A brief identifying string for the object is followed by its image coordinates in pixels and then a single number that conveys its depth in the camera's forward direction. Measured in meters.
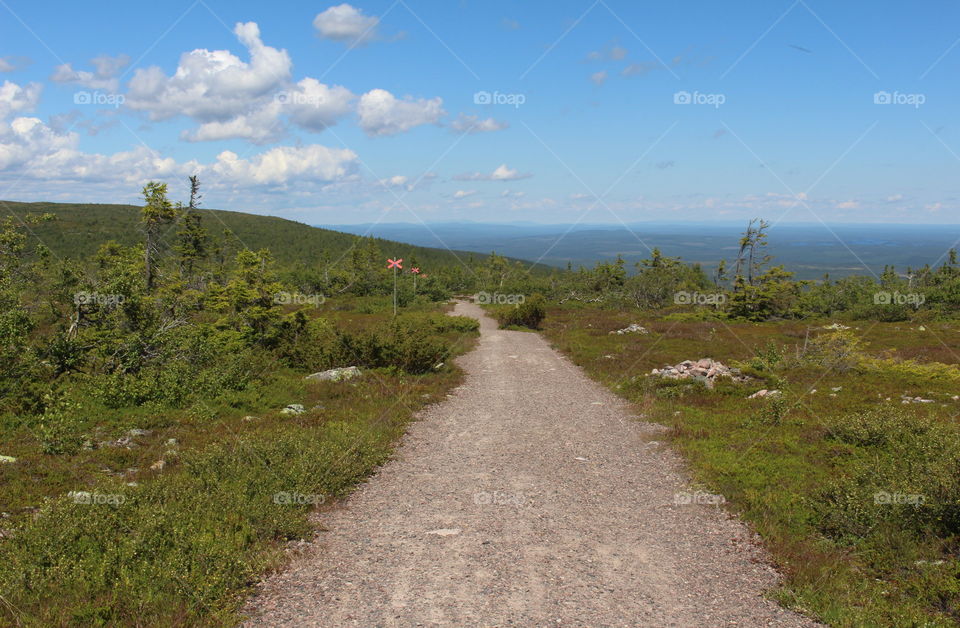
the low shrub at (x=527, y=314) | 37.19
